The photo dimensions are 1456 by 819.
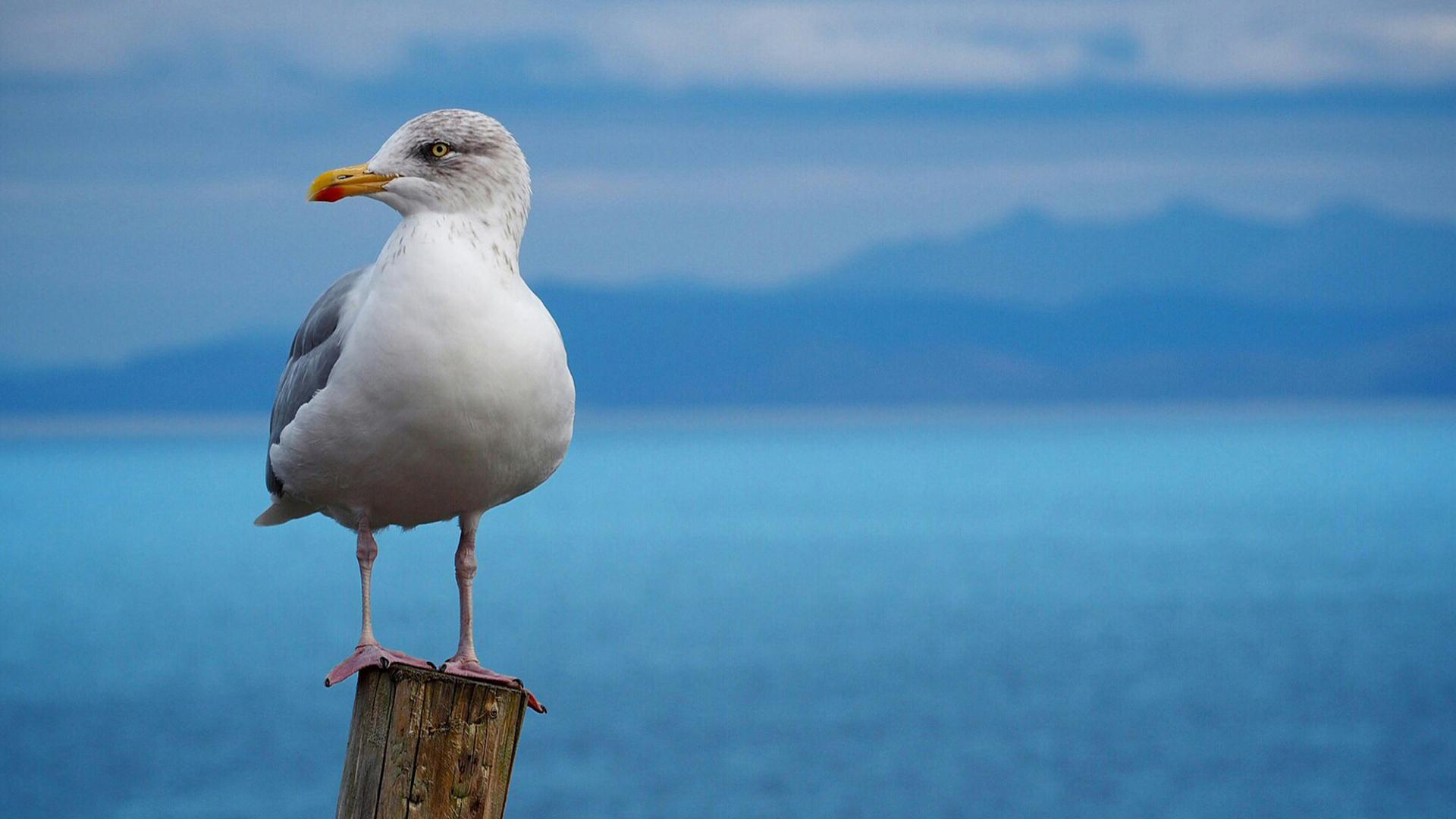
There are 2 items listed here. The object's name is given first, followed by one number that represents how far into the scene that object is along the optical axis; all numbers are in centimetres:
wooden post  1131
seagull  1171
